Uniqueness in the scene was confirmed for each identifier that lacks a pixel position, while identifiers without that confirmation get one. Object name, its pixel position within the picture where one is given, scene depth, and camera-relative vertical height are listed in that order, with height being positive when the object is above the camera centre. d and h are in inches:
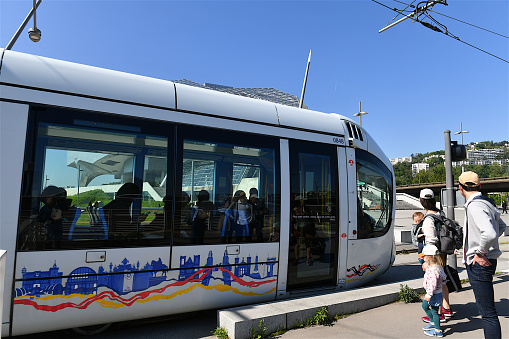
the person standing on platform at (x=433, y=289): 179.3 -36.8
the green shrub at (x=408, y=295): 229.3 -51.3
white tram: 152.1 +7.0
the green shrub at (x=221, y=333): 174.1 -58.7
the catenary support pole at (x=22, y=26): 331.0 +174.7
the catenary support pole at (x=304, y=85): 435.6 +165.9
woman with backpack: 189.3 -6.4
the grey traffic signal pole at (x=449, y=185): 300.6 +27.3
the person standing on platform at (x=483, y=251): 140.4 -14.0
